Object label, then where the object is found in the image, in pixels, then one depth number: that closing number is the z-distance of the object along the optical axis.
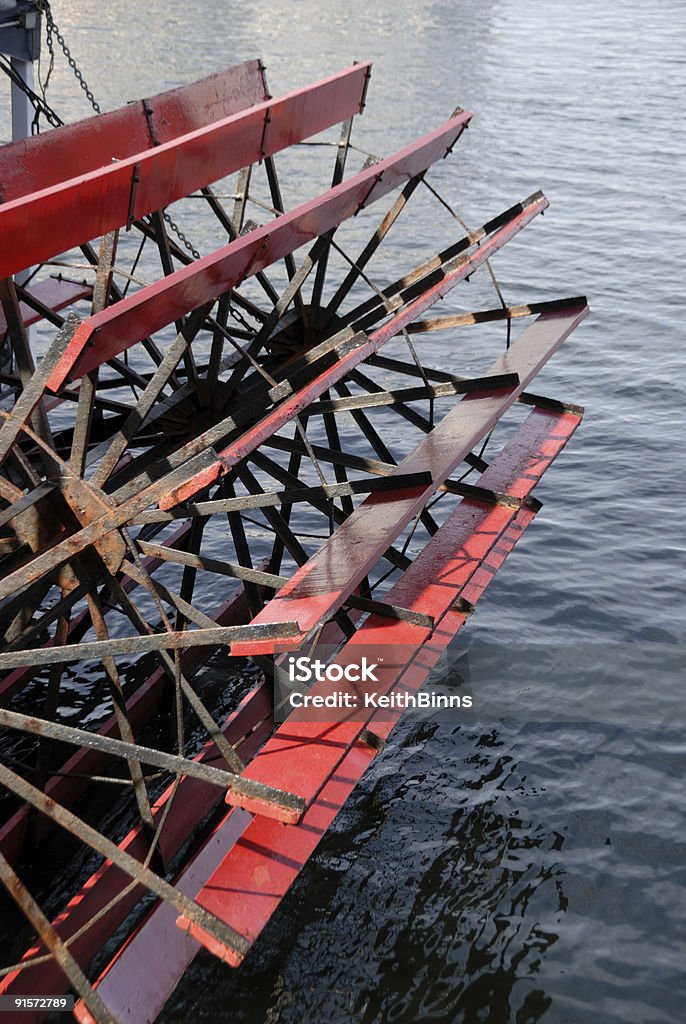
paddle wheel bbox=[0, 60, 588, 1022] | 6.02
